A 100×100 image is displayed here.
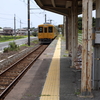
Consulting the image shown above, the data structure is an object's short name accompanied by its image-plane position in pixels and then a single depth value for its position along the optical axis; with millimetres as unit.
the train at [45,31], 28312
